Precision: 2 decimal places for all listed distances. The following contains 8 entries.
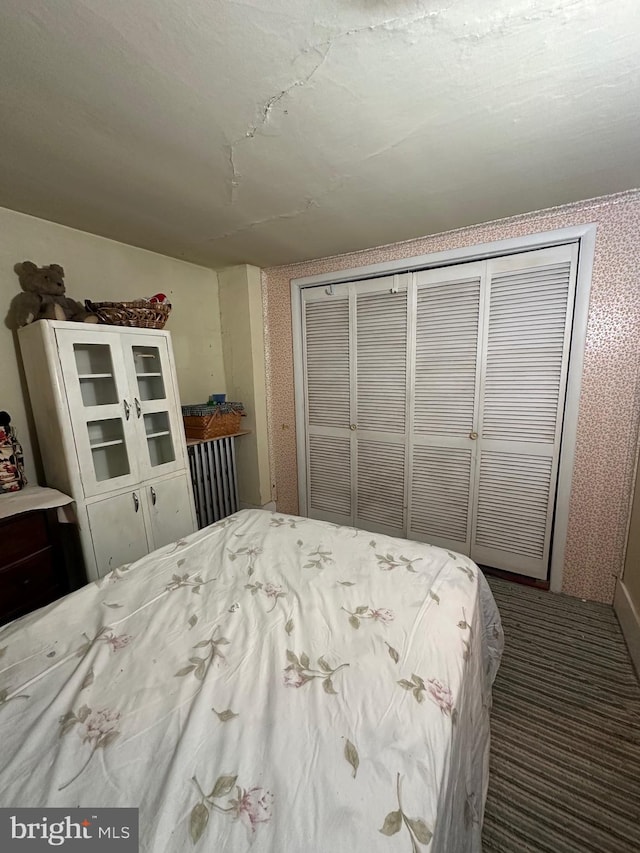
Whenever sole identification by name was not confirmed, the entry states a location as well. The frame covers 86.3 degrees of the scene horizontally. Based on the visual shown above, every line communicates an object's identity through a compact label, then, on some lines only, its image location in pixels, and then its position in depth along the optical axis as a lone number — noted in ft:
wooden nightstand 5.02
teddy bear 5.67
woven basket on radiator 8.48
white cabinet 5.63
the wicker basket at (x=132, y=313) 6.22
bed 1.98
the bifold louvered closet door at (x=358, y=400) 8.29
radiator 8.59
